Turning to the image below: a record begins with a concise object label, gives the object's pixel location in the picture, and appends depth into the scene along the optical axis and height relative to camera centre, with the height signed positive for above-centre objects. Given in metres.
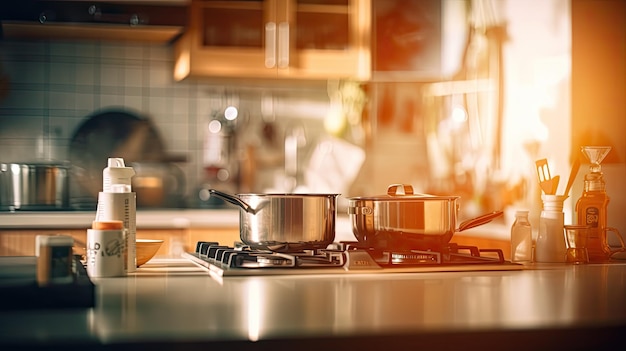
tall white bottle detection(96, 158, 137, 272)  1.57 -0.03
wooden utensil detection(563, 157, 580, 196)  1.97 +0.03
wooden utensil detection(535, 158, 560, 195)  1.86 +0.00
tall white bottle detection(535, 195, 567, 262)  1.83 -0.10
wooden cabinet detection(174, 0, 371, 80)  3.93 +0.68
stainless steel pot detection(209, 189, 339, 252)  1.66 -0.07
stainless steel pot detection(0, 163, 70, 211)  3.70 +0.00
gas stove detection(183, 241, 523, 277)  1.58 -0.15
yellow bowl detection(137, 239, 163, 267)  1.71 -0.13
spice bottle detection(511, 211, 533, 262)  1.86 -0.11
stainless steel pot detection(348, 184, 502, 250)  1.68 -0.07
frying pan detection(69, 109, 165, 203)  4.06 +0.20
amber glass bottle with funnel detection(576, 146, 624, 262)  1.89 -0.05
